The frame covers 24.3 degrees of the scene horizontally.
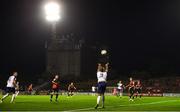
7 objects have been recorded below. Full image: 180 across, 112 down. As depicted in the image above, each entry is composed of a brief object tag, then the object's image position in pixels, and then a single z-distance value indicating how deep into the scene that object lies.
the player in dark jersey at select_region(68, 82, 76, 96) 50.04
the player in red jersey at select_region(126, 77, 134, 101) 38.17
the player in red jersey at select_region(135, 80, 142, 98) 41.83
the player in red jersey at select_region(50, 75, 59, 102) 33.81
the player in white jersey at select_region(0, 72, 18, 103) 29.03
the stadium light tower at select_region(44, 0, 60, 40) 70.15
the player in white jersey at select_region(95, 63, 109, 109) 21.78
